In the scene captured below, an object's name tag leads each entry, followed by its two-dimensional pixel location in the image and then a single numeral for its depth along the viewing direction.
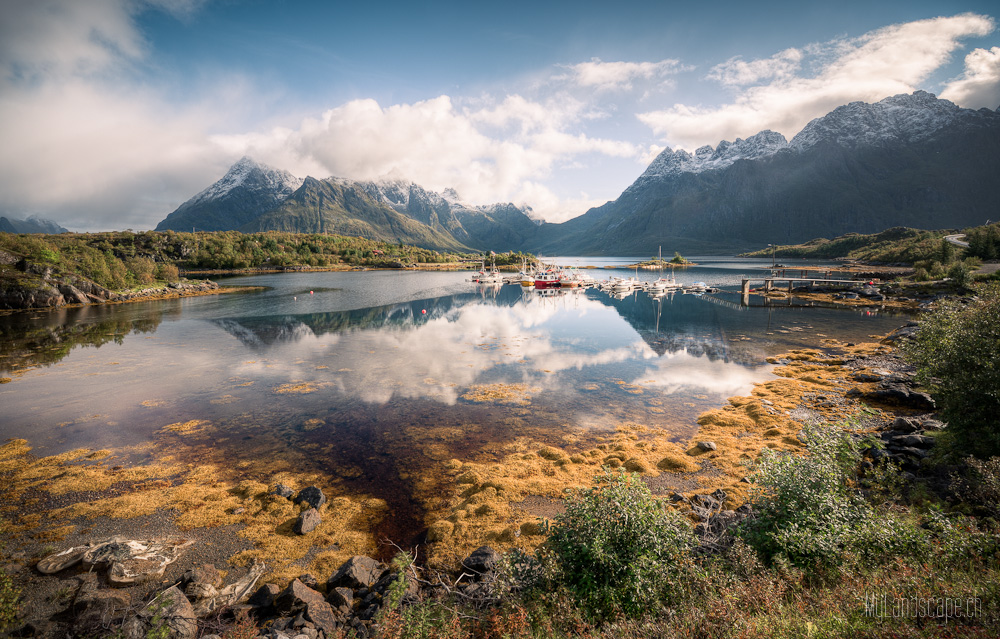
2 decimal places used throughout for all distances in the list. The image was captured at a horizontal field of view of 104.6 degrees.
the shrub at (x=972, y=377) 12.38
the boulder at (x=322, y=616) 8.20
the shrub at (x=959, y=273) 58.83
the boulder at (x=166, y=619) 7.46
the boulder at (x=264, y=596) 8.94
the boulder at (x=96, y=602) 8.18
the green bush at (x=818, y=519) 8.00
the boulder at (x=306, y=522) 11.71
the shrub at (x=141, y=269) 79.01
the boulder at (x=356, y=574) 9.51
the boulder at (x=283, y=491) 13.37
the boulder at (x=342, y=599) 8.80
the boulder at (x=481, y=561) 9.74
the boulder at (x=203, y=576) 9.27
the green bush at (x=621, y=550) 7.41
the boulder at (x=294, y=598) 8.64
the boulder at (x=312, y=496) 12.94
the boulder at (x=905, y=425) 16.66
